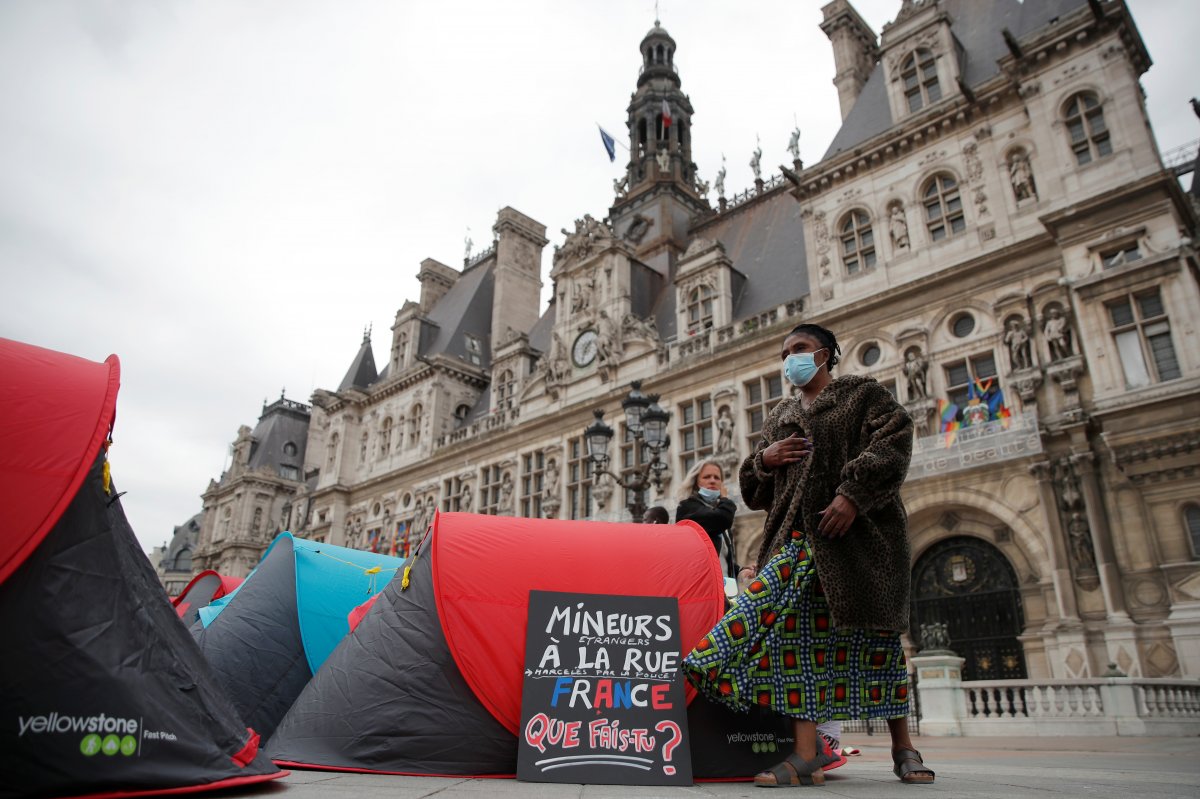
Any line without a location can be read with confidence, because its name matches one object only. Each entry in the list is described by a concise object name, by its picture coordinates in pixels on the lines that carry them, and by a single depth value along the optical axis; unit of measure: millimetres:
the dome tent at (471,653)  3801
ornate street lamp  11625
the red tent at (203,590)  8555
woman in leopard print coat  3387
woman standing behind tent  6230
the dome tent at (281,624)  5605
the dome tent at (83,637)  2588
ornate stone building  12805
